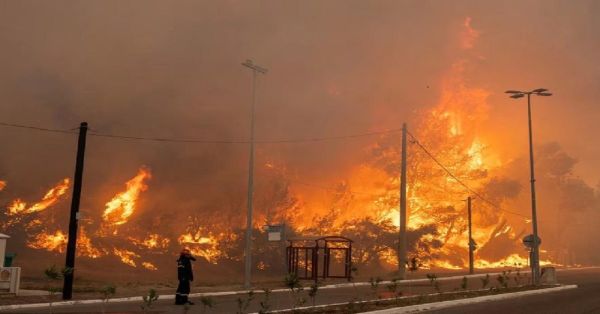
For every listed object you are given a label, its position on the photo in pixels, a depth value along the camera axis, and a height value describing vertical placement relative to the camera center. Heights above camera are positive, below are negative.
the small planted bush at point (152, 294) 10.21 -1.16
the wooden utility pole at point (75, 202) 17.08 +0.95
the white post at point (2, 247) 18.80 -0.63
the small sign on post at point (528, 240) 27.83 +0.22
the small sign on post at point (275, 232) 25.80 +0.25
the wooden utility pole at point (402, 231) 33.09 +0.61
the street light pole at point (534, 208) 27.22 +1.94
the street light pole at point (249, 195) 23.77 +2.00
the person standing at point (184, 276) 15.73 -1.23
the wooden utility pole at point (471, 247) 46.31 -0.42
